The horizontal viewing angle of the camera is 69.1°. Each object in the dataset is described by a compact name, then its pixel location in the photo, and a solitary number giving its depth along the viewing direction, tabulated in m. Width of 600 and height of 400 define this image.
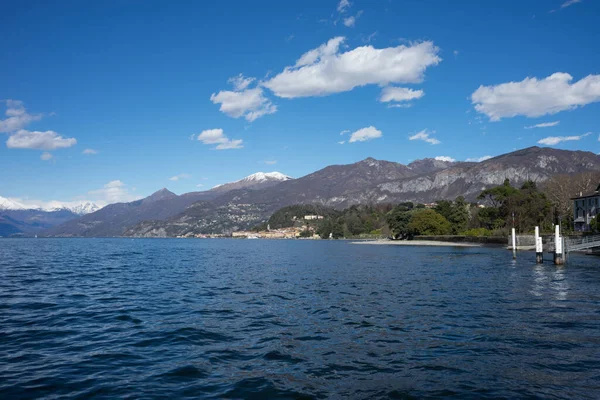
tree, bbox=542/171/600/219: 115.31
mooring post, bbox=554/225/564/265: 47.54
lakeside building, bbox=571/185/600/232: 91.00
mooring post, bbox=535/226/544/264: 50.02
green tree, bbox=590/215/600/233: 74.75
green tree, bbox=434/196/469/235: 138.00
